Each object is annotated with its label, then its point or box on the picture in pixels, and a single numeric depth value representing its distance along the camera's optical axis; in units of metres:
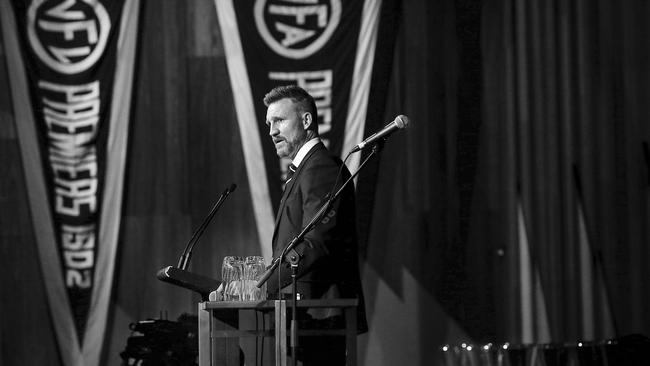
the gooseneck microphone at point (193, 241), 7.65
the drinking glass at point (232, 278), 7.02
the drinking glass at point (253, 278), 6.96
